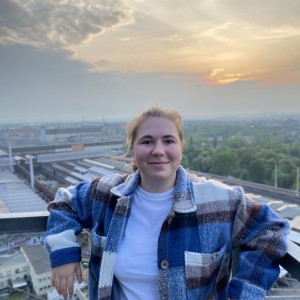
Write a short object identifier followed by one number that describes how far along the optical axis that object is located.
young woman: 0.64
